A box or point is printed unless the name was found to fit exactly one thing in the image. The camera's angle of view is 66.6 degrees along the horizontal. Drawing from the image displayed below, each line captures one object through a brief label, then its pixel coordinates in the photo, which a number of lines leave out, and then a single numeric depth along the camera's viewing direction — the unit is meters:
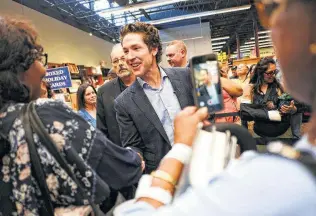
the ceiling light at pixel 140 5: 7.58
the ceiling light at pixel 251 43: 19.24
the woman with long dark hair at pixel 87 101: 3.63
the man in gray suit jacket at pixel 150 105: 1.49
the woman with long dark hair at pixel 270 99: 2.84
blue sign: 4.90
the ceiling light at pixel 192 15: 9.38
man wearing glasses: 2.20
